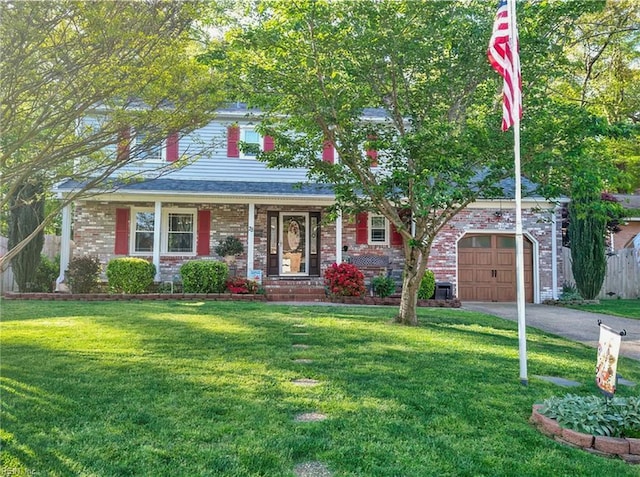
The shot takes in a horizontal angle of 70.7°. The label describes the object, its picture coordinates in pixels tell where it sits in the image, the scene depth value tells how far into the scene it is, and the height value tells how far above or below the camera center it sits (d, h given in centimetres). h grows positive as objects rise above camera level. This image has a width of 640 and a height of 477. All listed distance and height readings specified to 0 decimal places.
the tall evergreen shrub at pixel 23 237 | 1262 +80
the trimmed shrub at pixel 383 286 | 1237 -40
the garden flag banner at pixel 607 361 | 324 -64
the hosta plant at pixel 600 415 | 322 -105
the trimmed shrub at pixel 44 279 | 1276 -31
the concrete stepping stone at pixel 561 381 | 457 -113
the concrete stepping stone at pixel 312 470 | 261 -117
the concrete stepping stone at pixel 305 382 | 433 -108
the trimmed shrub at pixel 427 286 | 1223 -39
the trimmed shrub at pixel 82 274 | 1197 -15
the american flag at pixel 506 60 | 485 +234
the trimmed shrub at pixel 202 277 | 1208 -20
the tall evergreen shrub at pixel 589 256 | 1331 +51
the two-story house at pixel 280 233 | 1352 +114
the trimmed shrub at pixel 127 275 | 1195 -16
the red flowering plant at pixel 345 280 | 1209 -25
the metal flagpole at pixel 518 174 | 469 +105
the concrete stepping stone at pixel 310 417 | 342 -113
